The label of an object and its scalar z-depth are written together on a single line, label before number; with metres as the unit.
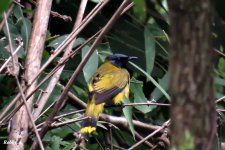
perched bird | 6.19
